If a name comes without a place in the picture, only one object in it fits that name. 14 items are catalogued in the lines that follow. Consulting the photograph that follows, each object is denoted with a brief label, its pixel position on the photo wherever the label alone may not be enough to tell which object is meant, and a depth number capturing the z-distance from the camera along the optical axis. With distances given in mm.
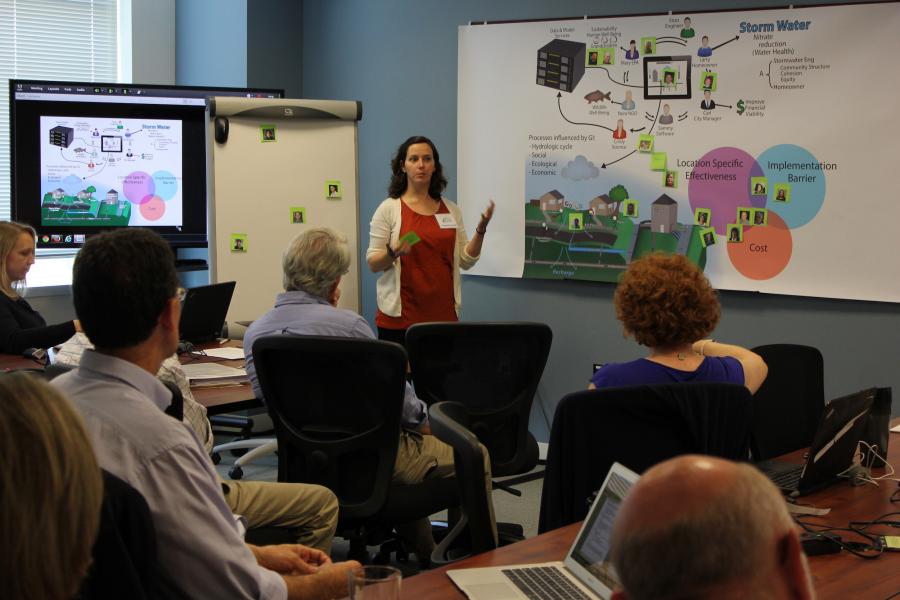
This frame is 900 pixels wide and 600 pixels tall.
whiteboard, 5336
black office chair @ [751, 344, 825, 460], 3182
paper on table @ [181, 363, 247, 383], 3598
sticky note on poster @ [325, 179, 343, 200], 5488
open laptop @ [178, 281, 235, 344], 4199
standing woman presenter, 5082
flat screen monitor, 5355
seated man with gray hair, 3273
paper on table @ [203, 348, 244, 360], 4062
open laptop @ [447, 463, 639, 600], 1692
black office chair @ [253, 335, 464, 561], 2969
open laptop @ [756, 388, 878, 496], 2318
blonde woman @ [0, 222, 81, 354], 3934
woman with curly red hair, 2527
